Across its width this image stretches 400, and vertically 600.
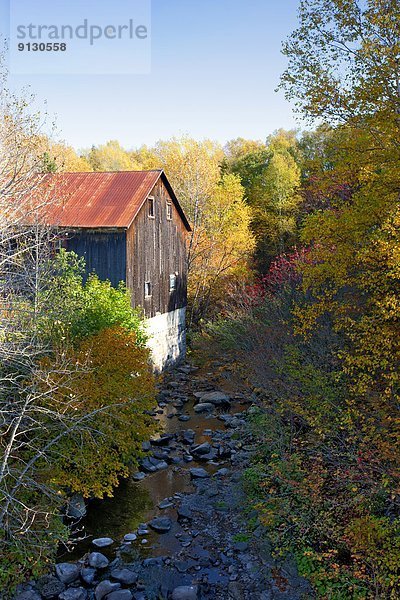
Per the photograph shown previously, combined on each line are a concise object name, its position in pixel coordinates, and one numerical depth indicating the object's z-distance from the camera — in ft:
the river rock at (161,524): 37.09
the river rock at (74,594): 29.60
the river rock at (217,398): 65.46
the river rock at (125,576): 31.24
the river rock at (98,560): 32.71
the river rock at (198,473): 45.47
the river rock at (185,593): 29.55
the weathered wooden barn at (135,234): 64.64
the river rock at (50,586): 29.94
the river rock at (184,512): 38.88
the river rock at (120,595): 29.45
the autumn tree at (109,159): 166.40
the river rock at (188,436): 53.21
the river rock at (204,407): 63.36
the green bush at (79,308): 46.68
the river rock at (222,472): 45.47
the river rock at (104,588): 29.91
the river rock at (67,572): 31.22
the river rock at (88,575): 31.24
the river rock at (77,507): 38.52
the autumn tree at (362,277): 31.04
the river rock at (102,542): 35.17
